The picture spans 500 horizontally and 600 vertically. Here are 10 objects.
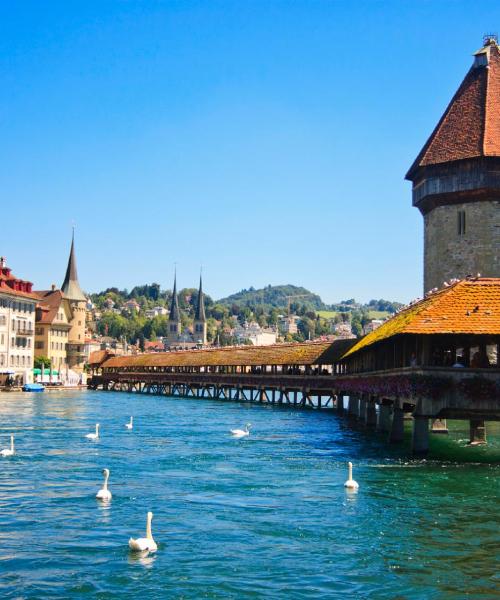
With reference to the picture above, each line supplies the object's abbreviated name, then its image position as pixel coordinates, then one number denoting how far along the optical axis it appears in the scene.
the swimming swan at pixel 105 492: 22.41
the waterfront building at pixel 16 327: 102.25
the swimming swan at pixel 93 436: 40.81
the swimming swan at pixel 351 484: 23.89
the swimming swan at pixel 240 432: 43.30
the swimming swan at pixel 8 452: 32.58
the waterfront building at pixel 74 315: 129.62
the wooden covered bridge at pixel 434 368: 28.22
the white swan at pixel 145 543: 16.91
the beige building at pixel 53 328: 122.19
